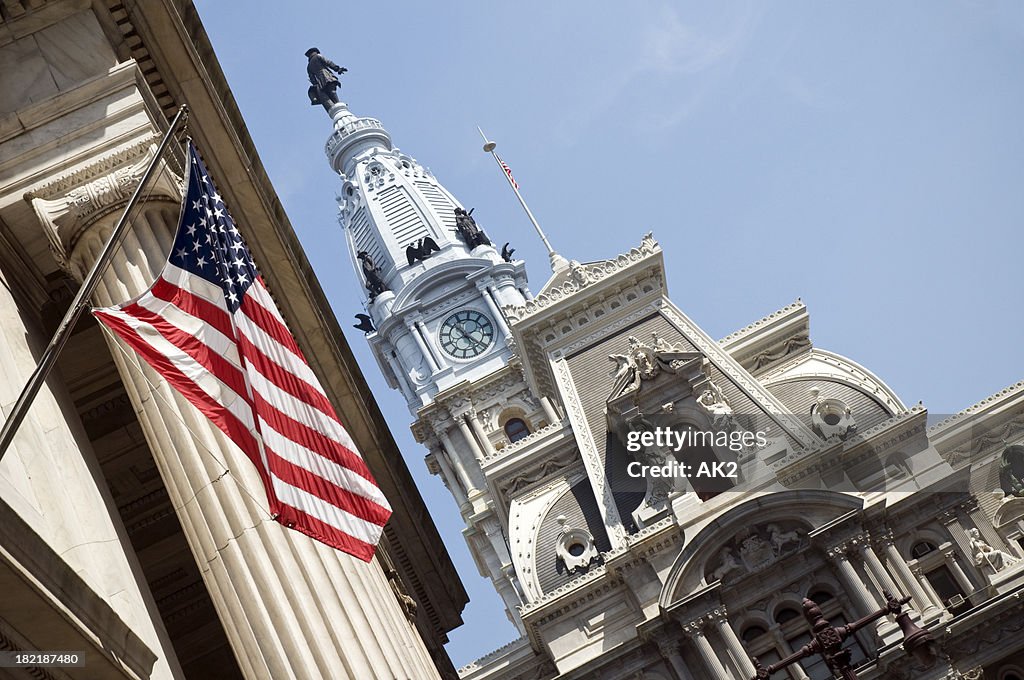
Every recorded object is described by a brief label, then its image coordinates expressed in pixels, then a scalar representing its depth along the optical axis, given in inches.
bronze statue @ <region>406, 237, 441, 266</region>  3609.7
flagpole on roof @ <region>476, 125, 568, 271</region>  2481.5
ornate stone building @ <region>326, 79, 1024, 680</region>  1728.6
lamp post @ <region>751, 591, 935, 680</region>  866.8
